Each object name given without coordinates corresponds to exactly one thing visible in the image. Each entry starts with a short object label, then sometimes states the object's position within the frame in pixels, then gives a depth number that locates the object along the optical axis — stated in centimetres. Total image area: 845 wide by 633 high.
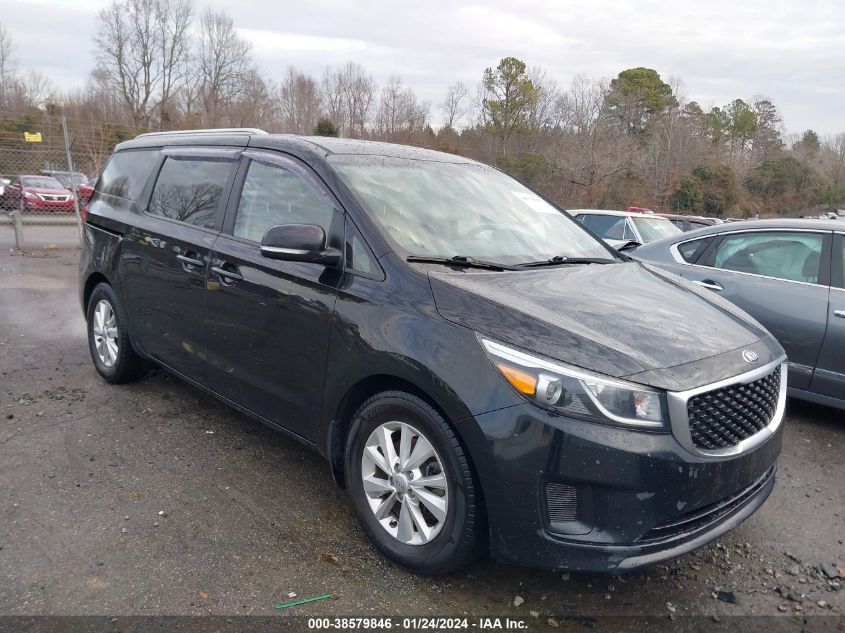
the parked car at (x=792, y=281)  447
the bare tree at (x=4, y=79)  4106
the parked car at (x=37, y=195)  2070
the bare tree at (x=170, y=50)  4711
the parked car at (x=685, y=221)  1321
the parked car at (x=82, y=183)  1923
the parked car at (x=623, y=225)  1055
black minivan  226
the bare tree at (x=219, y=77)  4368
